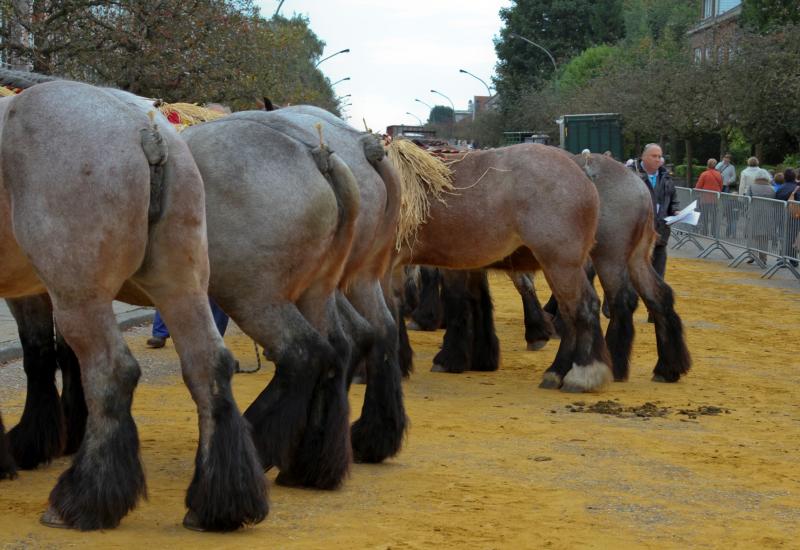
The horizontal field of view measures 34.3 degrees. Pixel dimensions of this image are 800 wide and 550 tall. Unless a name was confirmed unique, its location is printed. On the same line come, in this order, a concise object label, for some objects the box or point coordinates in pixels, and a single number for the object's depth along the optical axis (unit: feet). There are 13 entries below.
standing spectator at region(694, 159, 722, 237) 88.94
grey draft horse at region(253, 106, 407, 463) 24.25
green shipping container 142.72
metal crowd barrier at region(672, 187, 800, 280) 73.56
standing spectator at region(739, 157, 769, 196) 89.35
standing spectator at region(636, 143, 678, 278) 53.52
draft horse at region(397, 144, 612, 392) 36.32
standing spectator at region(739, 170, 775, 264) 76.18
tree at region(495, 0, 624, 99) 273.95
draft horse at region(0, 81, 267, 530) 17.95
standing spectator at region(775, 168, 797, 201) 79.77
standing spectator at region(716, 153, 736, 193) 115.50
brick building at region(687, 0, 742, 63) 147.23
